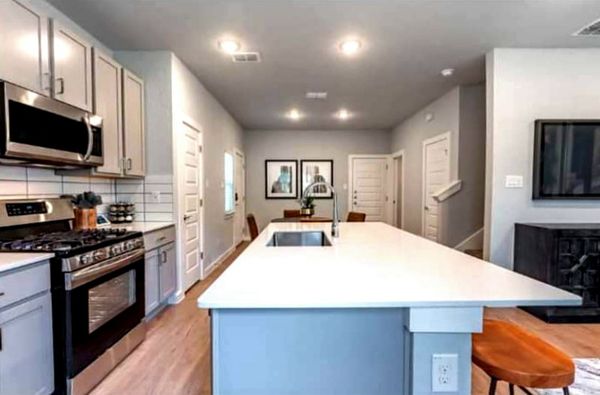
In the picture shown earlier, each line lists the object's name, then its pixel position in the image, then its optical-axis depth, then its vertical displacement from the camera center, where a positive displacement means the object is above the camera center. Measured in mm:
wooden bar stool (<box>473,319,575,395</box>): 1178 -607
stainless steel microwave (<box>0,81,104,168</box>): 1875 +320
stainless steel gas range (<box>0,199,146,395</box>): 1834 -584
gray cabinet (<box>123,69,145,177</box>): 3148 +558
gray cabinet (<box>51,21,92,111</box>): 2312 +801
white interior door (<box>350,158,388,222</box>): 8336 -5
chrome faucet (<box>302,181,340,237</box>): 2528 -283
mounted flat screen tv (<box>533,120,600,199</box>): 3492 +279
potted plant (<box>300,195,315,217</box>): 5293 -331
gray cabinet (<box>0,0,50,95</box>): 1937 +794
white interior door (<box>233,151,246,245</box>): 7203 -274
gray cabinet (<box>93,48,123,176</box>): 2760 +618
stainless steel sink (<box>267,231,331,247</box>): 2828 -418
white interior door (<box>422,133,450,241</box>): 5234 +162
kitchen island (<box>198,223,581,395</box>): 1095 -462
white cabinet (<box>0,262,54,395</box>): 1535 -736
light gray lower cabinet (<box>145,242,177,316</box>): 2918 -796
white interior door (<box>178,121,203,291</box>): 3828 -180
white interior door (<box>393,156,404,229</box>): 7752 -70
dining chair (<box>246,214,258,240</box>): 4816 -564
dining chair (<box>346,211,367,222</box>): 5680 -502
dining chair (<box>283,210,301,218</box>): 6004 -477
